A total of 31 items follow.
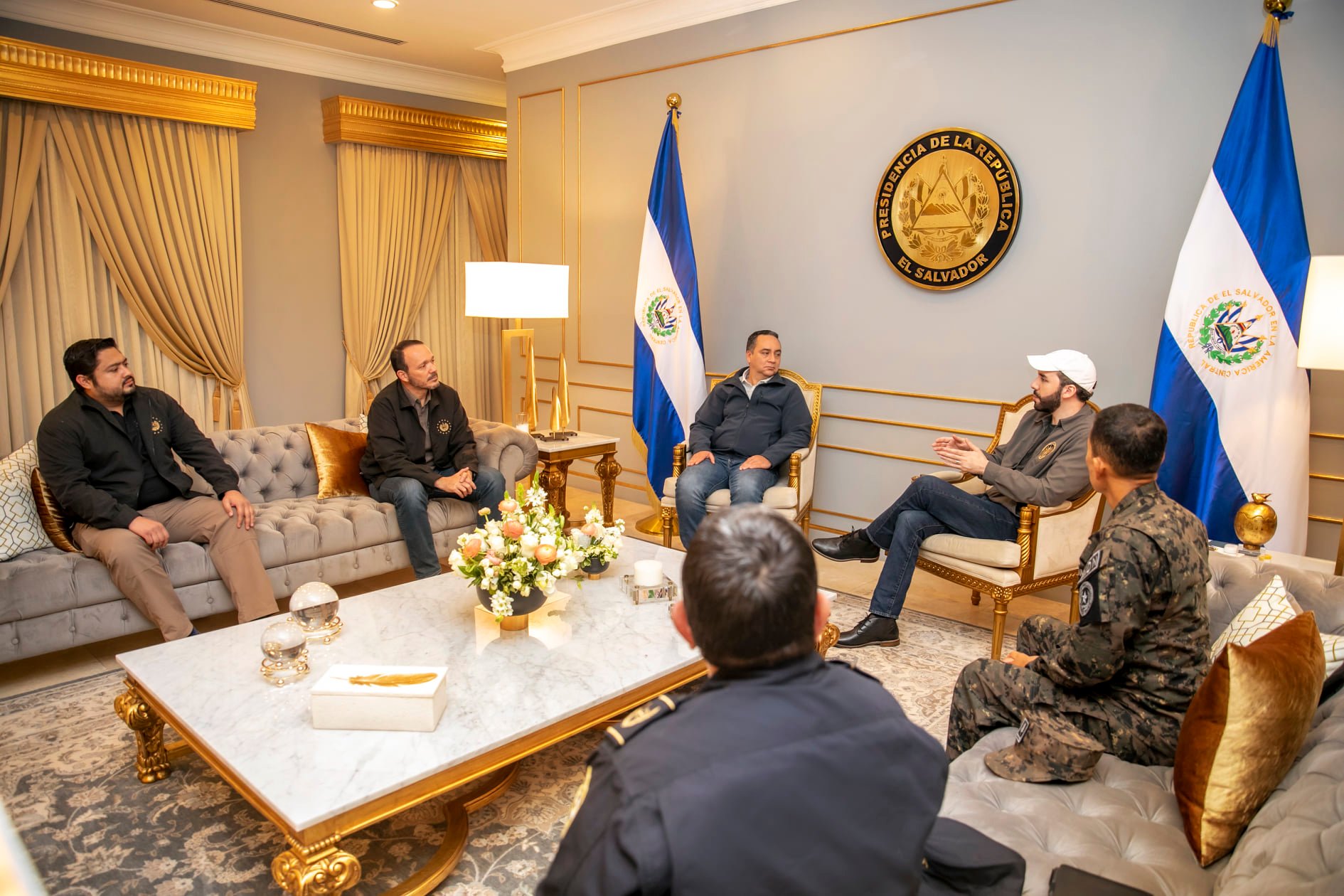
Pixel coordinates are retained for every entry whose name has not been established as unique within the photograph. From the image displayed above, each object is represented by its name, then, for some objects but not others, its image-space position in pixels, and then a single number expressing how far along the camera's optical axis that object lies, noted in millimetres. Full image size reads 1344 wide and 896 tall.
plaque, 3898
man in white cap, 3266
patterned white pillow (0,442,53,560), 3035
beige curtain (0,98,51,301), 4656
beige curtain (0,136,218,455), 4809
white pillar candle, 2828
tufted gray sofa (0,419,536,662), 2975
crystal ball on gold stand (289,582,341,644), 2465
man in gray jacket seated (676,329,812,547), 4188
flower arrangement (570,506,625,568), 2914
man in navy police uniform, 883
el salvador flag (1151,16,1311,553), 3059
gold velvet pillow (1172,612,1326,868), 1490
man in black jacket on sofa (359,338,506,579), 3893
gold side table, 4727
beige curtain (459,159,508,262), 6879
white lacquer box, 1961
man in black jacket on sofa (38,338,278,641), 3117
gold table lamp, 4586
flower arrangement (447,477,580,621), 2453
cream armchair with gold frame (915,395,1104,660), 3244
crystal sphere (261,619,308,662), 2219
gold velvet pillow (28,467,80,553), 3184
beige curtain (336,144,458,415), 6207
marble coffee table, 1759
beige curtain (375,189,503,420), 6820
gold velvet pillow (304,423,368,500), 4070
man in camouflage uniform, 1890
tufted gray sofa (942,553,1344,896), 1216
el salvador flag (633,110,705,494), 4848
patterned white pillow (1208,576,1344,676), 1953
